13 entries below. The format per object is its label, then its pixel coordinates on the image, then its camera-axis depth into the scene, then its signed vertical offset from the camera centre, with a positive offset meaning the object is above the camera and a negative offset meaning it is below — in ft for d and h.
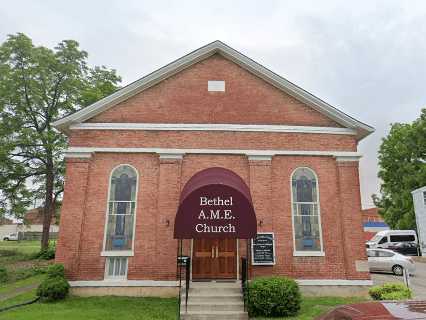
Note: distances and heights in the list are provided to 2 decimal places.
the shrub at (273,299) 30.53 -5.34
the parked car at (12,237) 196.14 +0.08
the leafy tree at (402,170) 115.96 +26.17
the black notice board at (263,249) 37.55 -0.97
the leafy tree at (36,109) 73.31 +29.55
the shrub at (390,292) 29.99 -4.62
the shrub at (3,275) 50.52 -5.87
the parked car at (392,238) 94.53 +1.28
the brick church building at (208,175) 37.55 +7.72
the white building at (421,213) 98.27 +8.93
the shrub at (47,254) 71.21 -3.52
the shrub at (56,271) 35.22 -3.50
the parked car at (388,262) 61.05 -3.57
